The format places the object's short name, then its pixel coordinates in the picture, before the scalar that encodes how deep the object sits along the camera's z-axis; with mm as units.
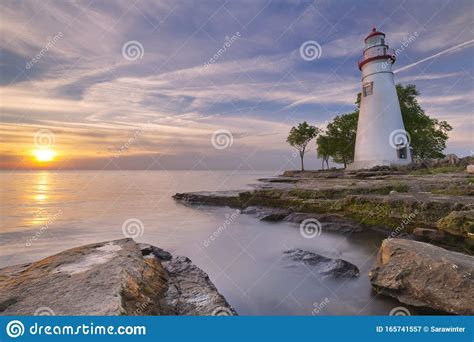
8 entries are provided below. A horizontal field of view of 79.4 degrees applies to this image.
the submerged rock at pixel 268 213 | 14344
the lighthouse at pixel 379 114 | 30375
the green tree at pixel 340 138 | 49156
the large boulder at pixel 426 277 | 4645
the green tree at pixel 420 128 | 41875
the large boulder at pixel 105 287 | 3568
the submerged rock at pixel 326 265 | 7008
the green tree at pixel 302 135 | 69188
